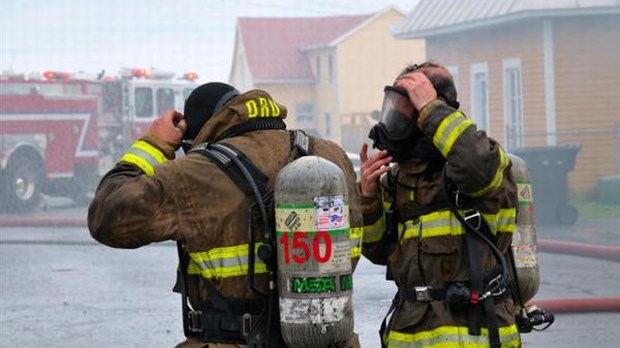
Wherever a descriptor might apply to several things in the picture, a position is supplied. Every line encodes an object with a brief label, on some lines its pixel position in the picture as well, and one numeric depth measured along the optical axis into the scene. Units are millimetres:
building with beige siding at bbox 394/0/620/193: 20719
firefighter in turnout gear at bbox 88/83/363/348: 3482
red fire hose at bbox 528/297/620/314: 8766
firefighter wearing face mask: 3824
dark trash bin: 16797
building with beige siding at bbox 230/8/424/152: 46625
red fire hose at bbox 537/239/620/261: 13078
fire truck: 22484
